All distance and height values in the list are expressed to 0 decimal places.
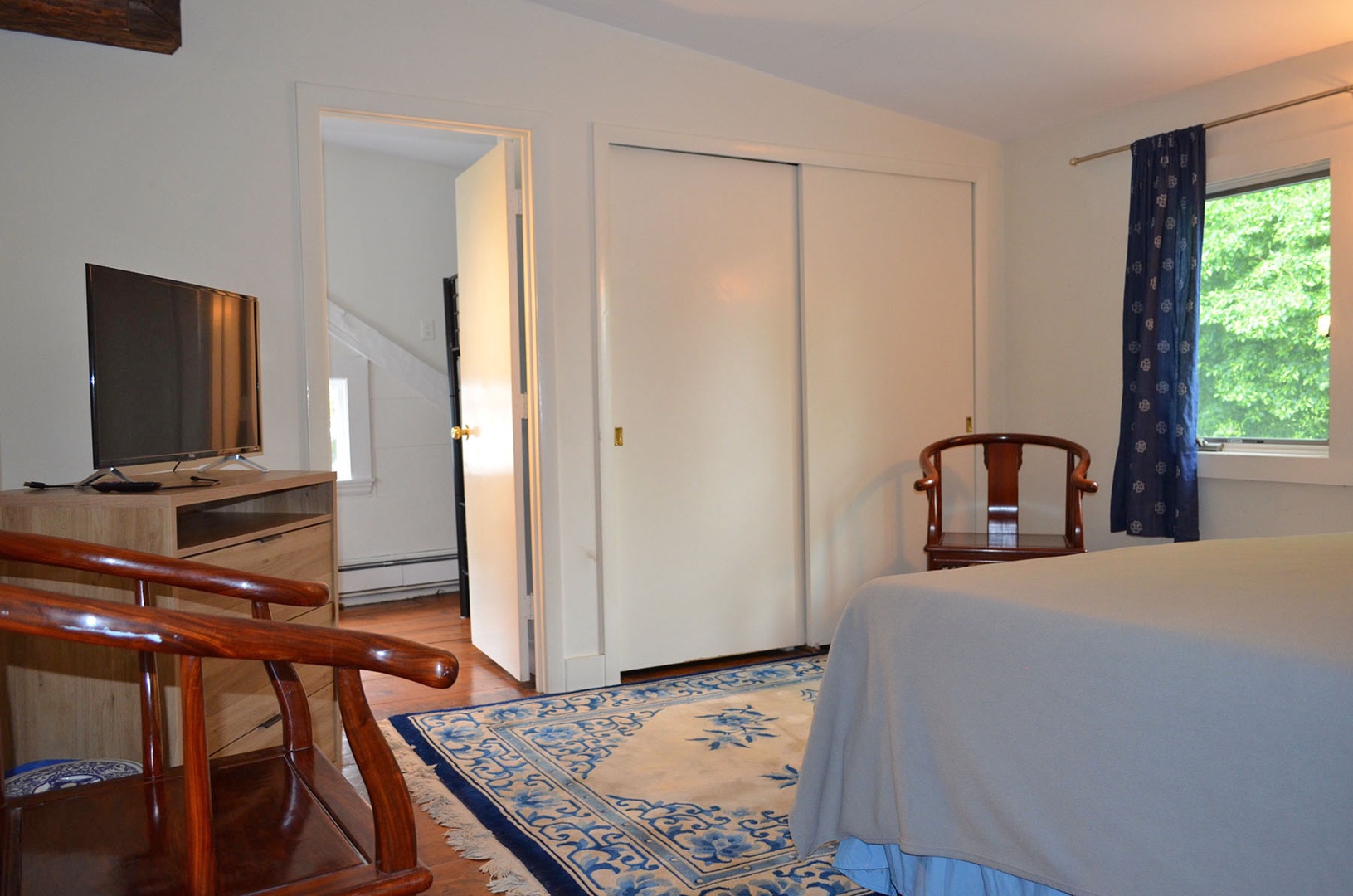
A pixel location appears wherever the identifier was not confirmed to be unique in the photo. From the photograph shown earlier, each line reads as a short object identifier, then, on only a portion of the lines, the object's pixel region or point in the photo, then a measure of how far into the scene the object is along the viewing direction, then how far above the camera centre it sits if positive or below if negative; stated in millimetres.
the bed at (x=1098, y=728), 1250 -468
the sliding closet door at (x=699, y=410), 3719 +43
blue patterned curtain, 3621 +260
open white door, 3662 +68
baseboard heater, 5340 -840
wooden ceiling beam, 2580 +1116
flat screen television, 2139 +147
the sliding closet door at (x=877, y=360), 4105 +244
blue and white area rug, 2078 -949
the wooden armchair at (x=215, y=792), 936 -465
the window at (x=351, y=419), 5426 +47
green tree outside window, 3406 +341
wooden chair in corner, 3506 -372
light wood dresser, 2020 -488
